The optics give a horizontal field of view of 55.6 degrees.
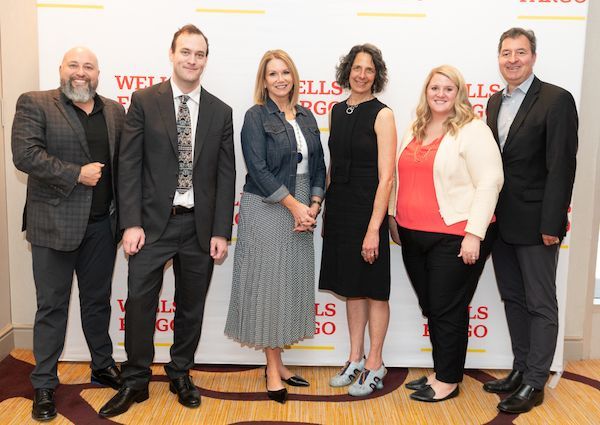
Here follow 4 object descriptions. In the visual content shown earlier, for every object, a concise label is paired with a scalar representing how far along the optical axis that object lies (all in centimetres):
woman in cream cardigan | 271
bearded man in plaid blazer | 272
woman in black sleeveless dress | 288
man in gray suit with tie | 272
